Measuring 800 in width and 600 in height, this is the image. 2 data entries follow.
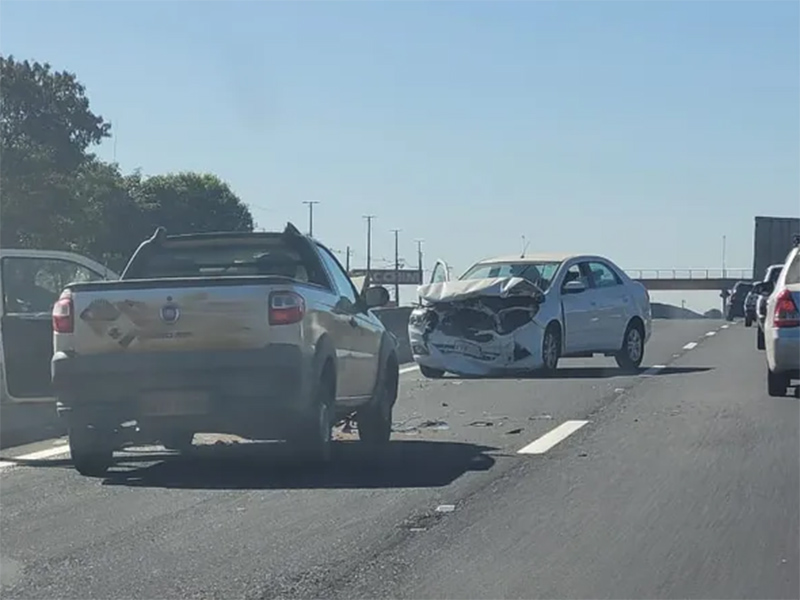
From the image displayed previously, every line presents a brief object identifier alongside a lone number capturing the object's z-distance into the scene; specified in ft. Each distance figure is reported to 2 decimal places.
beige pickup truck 34.40
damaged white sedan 65.41
